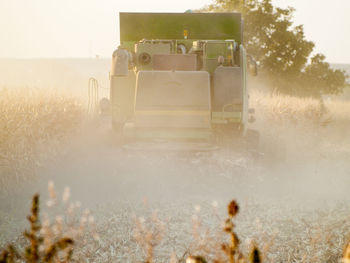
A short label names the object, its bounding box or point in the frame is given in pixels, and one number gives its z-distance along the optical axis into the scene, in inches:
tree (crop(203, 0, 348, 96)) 3083.2
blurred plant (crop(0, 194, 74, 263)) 470.5
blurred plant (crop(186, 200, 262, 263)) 402.2
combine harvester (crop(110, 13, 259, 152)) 1633.9
